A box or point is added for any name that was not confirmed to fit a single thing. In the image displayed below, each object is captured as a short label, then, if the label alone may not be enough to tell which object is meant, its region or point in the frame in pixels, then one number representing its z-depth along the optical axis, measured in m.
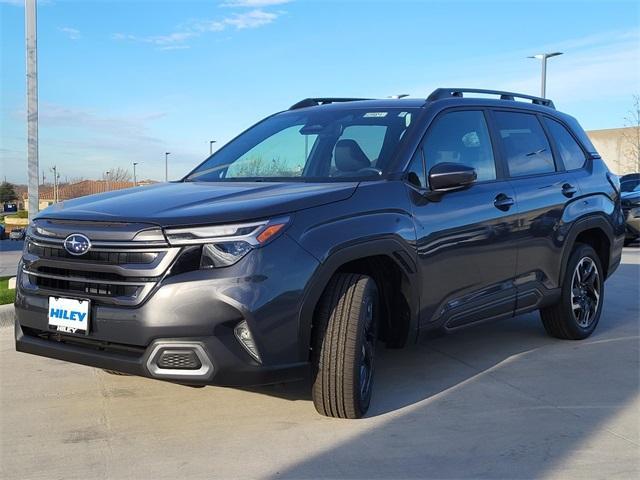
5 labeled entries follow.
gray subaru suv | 3.14
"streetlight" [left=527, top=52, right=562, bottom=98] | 25.39
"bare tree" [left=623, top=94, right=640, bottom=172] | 37.97
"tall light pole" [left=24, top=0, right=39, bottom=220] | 8.11
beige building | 39.34
